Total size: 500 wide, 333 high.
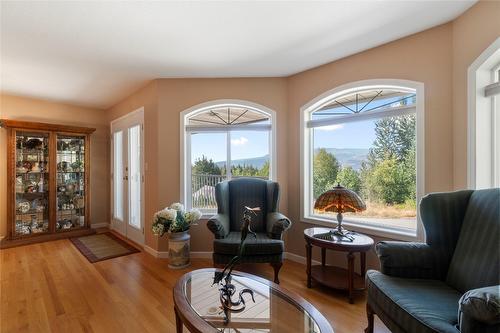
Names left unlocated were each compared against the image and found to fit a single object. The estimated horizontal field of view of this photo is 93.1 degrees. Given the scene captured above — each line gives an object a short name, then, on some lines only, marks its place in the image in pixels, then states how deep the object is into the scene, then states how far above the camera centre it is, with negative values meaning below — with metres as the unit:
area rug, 3.20 -1.20
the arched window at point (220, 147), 3.29 +0.26
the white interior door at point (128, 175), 3.70 -0.16
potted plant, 2.75 -0.74
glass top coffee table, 1.21 -0.82
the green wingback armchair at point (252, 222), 2.37 -0.64
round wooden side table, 2.08 -0.96
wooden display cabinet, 3.68 -0.25
